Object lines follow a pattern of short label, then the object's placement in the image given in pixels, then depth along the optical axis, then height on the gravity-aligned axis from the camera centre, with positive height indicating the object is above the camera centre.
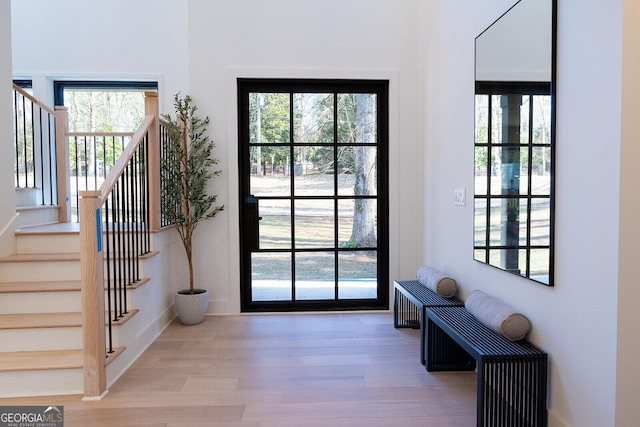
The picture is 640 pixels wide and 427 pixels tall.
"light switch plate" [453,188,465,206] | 3.12 +0.01
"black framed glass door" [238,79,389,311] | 4.24 +0.08
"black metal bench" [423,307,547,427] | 2.02 -0.89
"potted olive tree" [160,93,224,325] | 3.82 +0.14
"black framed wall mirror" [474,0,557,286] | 2.10 +0.32
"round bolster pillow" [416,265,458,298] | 3.20 -0.66
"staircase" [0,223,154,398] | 2.50 -0.78
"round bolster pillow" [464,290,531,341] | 2.22 -0.65
